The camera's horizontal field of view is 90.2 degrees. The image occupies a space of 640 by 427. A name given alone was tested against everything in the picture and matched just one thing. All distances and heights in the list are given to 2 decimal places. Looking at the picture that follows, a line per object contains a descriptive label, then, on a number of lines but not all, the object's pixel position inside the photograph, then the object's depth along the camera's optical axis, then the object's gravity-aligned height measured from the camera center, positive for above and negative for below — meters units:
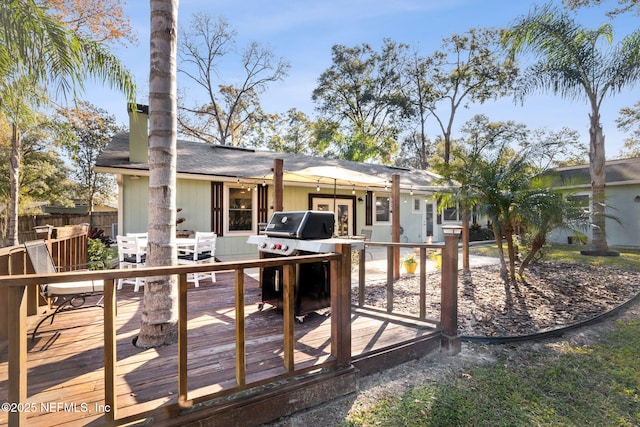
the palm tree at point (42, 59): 4.68 +2.64
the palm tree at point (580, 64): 8.74 +4.59
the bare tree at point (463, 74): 22.67 +10.40
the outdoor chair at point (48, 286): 3.21 -0.70
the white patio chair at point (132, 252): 5.25 -0.57
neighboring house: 12.54 +0.49
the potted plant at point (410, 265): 7.22 -1.11
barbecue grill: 3.63 -0.42
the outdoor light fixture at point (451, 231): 3.60 -0.18
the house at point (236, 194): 8.02 +0.75
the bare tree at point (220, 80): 20.27 +9.42
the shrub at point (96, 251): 7.21 -0.76
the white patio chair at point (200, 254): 5.70 -0.68
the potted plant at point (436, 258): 7.51 -1.03
